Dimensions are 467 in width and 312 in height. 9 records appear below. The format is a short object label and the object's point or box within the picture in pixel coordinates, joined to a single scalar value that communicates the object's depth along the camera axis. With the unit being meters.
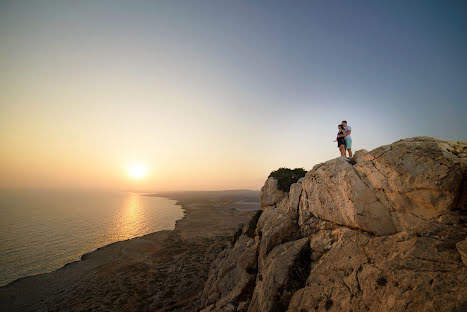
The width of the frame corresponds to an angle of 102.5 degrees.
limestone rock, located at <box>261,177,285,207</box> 21.42
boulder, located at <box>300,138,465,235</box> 7.50
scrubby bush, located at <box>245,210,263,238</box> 22.31
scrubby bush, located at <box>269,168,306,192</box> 21.53
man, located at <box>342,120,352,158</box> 16.08
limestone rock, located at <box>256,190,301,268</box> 14.94
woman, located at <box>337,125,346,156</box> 16.34
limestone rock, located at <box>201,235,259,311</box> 14.61
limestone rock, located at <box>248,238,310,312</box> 10.77
